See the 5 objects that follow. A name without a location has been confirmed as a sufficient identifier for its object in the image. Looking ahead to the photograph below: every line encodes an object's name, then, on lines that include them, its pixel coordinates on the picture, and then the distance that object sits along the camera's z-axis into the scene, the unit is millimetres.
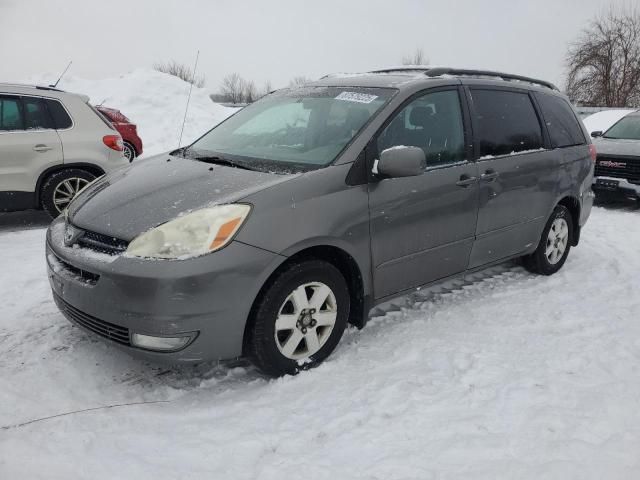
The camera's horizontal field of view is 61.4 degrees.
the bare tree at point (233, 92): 58375
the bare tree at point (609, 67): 34844
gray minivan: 2682
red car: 10445
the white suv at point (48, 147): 5957
